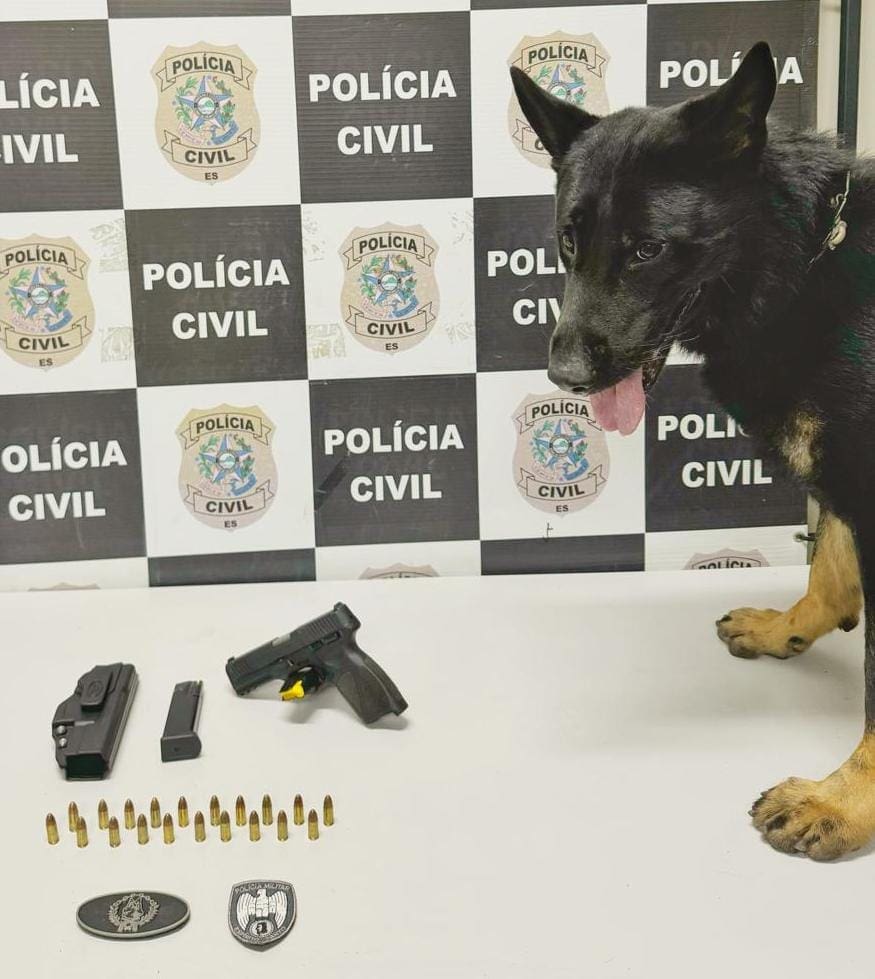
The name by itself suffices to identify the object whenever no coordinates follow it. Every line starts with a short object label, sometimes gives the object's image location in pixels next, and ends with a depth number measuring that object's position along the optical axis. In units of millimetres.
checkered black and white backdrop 1513
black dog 994
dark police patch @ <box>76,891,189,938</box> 824
